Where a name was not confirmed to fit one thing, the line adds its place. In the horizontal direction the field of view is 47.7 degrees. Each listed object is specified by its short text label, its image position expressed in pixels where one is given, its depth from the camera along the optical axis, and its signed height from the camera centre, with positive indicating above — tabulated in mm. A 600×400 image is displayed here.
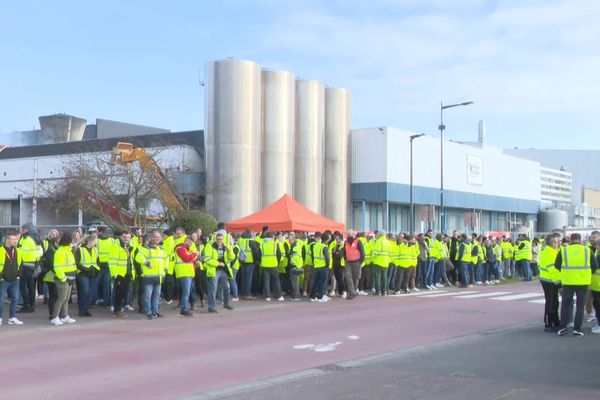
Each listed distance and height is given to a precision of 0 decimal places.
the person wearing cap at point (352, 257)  18891 -638
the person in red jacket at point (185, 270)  14695 -788
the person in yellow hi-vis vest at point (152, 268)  14062 -734
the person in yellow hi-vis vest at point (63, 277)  13047 -839
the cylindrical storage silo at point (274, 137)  40969 +5868
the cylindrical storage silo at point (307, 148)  43188 +5512
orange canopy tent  22594 +465
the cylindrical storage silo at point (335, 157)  45188 +5192
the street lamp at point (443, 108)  35978 +6832
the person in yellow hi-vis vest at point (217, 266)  15414 -748
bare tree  27703 +1764
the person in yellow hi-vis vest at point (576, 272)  11789 -648
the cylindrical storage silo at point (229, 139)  38781 +5450
